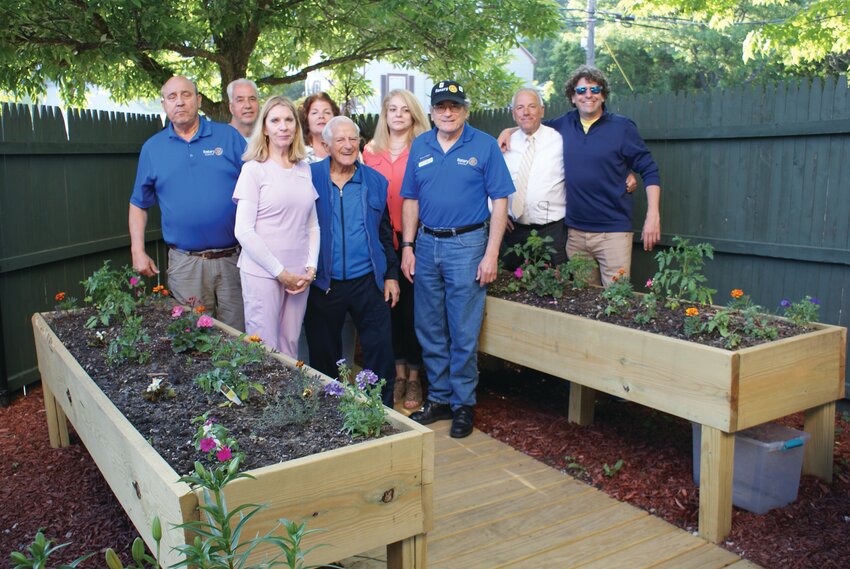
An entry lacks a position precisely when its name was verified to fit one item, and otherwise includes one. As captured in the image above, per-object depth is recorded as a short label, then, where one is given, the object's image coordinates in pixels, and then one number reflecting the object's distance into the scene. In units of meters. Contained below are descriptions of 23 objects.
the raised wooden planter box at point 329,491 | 2.09
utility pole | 25.58
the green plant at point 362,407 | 2.43
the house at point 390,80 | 29.42
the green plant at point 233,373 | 2.83
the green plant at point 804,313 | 3.54
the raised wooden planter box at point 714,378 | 3.12
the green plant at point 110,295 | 3.95
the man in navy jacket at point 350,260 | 4.08
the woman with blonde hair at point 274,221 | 3.74
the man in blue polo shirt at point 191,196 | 4.12
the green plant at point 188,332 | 3.42
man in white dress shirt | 4.60
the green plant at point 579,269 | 4.43
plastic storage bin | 3.27
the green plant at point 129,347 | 3.34
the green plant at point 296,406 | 2.54
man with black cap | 4.17
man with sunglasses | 4.49
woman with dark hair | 4.61
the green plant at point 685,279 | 3.80
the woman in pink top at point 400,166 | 4.55
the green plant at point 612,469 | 3.78
